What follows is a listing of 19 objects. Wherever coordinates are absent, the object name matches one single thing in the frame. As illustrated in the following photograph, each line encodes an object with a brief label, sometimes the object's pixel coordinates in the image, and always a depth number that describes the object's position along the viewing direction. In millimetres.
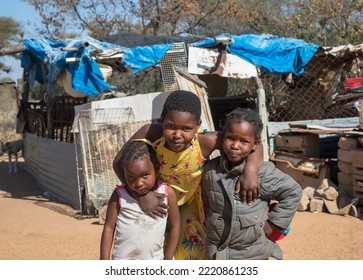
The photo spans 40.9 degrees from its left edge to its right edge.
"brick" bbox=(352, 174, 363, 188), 6727
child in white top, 2365
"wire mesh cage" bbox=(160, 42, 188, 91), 8039
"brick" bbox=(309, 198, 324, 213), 6973
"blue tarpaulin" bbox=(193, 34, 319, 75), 8008
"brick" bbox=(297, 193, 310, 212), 7070
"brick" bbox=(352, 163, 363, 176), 6711
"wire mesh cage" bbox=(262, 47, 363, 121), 8664
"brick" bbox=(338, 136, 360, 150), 6797
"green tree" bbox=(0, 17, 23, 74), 22938
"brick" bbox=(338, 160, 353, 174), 6934
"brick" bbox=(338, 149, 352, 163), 6832
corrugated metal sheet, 7758
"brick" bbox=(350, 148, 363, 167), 6610
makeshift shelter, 7273
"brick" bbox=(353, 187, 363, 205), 6809
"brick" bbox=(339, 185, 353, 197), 7000
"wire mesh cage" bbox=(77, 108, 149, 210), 7121
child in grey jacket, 2287
